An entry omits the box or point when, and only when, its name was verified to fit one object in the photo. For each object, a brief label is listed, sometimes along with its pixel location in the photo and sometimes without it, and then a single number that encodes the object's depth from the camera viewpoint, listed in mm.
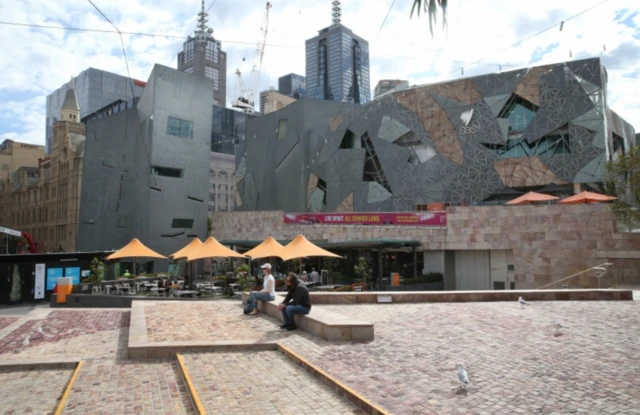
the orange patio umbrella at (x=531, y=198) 30645
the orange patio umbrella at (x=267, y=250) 21041
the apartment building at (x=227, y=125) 129625
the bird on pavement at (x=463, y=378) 5789
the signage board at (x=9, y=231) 37606
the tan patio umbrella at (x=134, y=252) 22548
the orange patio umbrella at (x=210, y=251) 21266
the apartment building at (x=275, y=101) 91169
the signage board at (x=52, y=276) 25469
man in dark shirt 10156
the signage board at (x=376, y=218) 31078
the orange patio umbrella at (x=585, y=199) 27794
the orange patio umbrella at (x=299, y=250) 19969
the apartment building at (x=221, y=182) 112812
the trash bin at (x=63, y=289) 21594
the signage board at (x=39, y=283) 24938
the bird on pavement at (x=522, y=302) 13430
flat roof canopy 30172
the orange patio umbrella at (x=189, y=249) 22234
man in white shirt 12672
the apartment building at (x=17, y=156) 99062
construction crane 173250
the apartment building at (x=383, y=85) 82119
